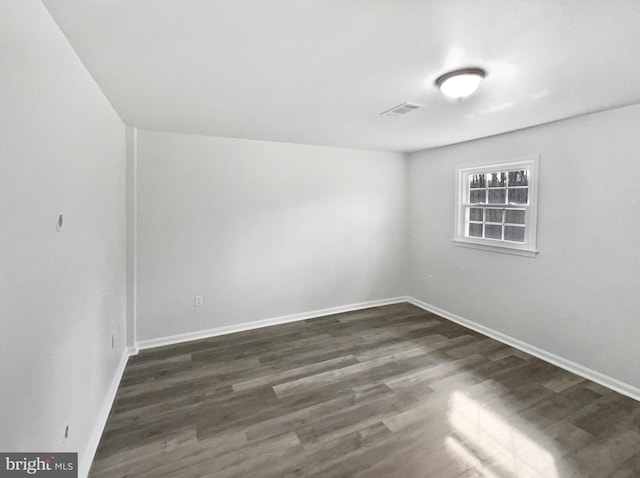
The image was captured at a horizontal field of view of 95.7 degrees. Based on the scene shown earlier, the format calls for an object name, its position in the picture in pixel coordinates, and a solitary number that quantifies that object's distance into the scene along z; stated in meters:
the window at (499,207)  3.10
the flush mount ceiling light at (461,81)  1.80
